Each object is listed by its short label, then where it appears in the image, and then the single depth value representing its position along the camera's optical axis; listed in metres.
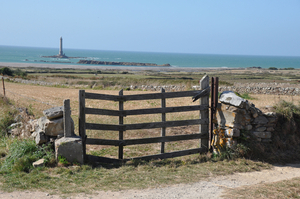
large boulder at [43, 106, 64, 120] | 7.68
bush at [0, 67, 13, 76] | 49.08
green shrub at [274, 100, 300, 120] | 8.80
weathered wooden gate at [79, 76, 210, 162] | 7.60
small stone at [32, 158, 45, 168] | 7.15
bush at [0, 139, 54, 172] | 7.08
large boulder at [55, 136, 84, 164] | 7.28
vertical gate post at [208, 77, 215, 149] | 8.47
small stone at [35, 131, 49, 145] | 7.79
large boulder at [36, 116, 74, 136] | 7.69
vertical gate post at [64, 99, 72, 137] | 7.47
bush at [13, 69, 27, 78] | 49.00
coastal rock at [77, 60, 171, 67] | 136.12
